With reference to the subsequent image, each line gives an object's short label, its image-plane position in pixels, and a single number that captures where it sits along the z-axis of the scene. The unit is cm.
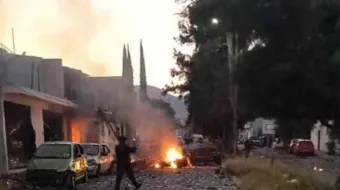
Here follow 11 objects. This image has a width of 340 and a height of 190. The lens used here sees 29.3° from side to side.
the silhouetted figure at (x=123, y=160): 1992
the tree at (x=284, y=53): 1020
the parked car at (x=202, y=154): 4188
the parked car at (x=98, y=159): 2727
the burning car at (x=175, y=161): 3899
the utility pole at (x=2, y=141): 2642
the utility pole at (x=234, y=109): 3530
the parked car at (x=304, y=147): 5459
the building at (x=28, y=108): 2767
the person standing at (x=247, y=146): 3794
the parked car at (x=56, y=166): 2091
